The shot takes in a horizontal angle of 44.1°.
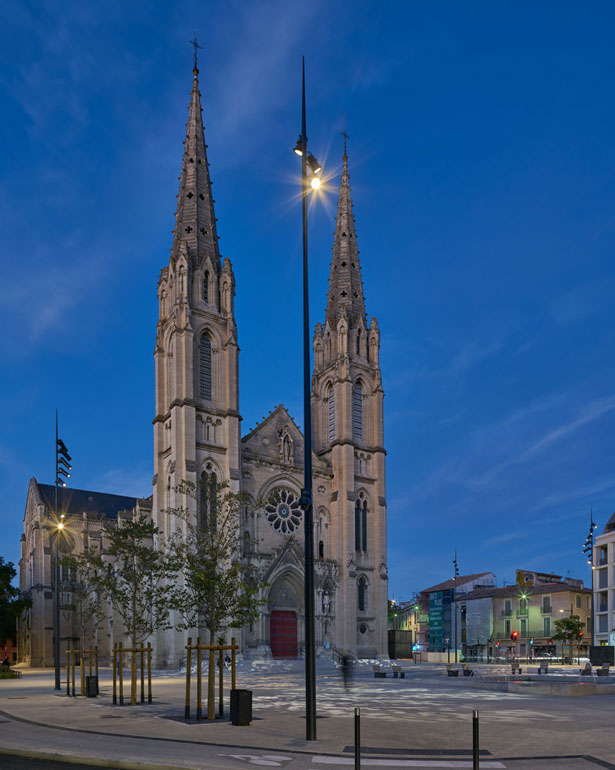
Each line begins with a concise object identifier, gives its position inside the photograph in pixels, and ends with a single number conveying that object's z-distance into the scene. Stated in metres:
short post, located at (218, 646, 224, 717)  20.34
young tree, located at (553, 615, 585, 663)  77.50
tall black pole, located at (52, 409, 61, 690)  35.06
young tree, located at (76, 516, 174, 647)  29.36
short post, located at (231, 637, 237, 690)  20.27
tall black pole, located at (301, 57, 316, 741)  15.45
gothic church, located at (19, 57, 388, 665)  58.56
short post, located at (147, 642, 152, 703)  25.24
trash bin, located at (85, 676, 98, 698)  28.65
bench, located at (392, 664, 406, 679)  39.42
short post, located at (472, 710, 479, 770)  10.33
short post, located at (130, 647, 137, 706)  24.16
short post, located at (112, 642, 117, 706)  24.91
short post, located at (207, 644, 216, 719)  19.59
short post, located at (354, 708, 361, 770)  10.85
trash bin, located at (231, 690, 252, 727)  18.20
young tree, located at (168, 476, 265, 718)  22.17
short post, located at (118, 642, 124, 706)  24.80
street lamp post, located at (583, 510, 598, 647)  74.43
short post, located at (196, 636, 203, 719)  19.40
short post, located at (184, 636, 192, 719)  19.84
